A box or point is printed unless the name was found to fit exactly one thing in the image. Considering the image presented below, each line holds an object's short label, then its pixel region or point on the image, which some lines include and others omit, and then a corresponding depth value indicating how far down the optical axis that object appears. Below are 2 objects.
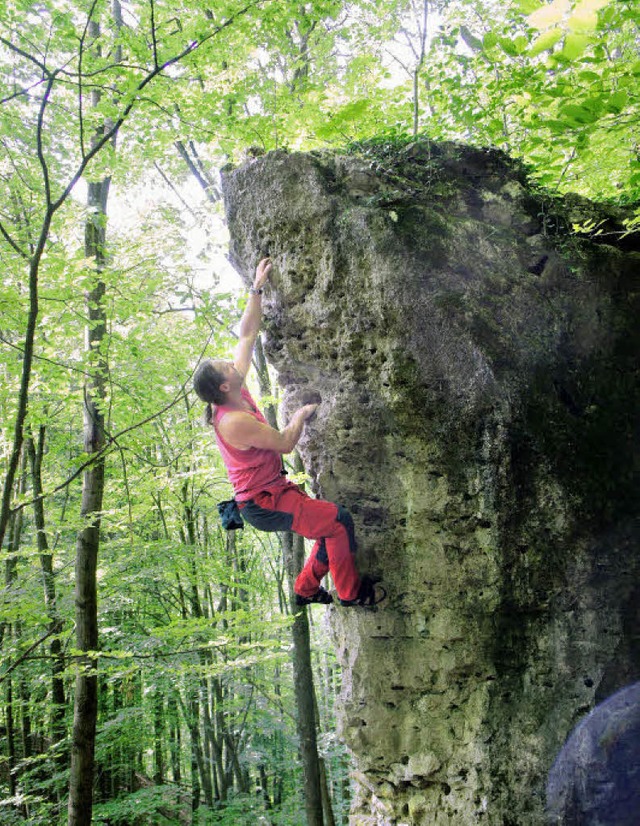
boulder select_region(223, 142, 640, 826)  3.38
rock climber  3.60
